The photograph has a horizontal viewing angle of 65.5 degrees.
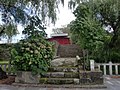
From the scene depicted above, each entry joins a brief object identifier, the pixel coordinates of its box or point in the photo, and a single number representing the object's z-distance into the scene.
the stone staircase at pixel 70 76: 3.08
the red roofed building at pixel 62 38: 9.63
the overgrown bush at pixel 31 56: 3.17
